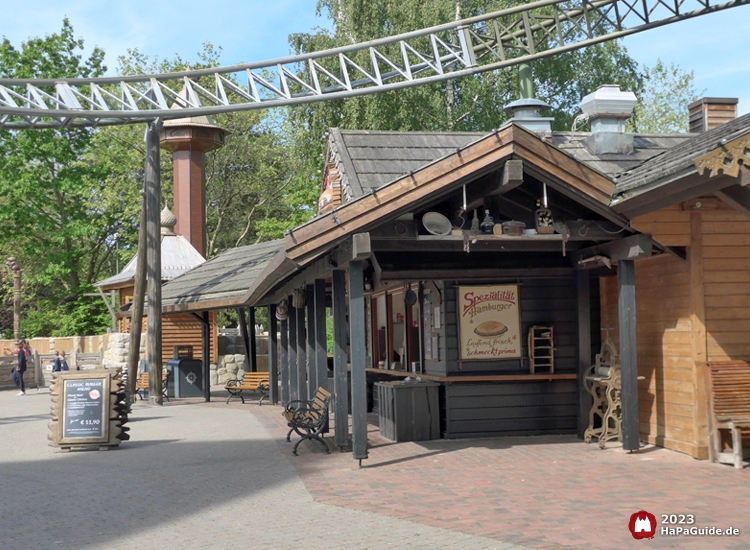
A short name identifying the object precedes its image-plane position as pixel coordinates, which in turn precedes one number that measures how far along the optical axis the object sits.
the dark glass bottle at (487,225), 10.92
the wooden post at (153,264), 21.98
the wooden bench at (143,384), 24.47
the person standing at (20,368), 28.01
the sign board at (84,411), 13.17
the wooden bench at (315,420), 11.83
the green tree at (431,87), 30.64
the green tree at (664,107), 43.59
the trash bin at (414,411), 12.71
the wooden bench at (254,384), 22.06
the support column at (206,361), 22.72
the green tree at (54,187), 37.09
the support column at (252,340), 24.14
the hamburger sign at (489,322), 12.95
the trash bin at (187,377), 23.89
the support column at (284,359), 19.52
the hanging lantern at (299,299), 15.66
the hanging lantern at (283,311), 18.52
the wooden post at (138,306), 22.58
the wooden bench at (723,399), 10.08
